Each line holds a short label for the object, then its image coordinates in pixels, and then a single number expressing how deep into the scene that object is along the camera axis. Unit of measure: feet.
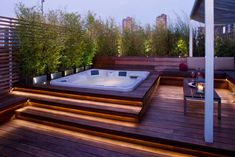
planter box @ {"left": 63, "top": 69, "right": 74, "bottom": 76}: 19.06
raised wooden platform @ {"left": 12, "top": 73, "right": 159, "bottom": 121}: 10.92
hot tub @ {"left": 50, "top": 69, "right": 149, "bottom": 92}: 15.83
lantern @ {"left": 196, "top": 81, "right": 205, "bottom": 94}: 11.50
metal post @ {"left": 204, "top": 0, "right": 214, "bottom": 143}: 7.70
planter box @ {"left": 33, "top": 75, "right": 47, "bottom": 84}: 15.87
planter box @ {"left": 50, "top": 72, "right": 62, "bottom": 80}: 17.43
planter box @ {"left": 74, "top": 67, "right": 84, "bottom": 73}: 20.70
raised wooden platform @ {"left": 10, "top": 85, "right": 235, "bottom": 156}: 8.02
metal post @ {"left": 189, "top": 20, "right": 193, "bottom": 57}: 21.42
